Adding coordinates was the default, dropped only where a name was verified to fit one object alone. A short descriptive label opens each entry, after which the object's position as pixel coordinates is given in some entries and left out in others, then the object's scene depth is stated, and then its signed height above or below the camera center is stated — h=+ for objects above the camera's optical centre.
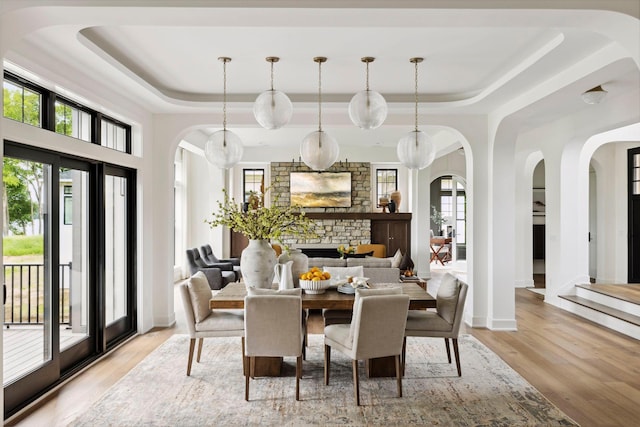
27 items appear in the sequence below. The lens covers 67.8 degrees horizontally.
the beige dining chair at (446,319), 3.96 -0.89
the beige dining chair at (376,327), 3.41 -0.82
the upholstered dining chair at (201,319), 3.98 -0.89
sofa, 6.17 -0.71
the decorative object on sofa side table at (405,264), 7.33 -0.77
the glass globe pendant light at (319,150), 4.35 +0.59
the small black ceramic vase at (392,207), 11.03 +0.16
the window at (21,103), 3.36 +0.83
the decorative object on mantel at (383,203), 11.13 +0.26
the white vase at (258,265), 4.15 -0.44
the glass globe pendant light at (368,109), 3.83 +0.85
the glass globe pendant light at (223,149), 4.35 +0.61
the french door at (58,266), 3.42 -0.43
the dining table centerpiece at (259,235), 4.16 -0.18
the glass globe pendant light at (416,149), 4.26 +0.59
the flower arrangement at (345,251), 8.86 -0.69
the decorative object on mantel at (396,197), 11.12 +0.40
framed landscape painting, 11.13 +0.57
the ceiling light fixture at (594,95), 4.88 +1.22
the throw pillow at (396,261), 7.47 -0.74
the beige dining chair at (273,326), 3.44 -0.81
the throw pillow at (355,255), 8.13 -0.71
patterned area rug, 3.22 -1.38
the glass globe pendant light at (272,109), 3.85 +0.86
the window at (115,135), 4.89 +0.86
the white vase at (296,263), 4.43 -0.45
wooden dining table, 3.82 -0.72
